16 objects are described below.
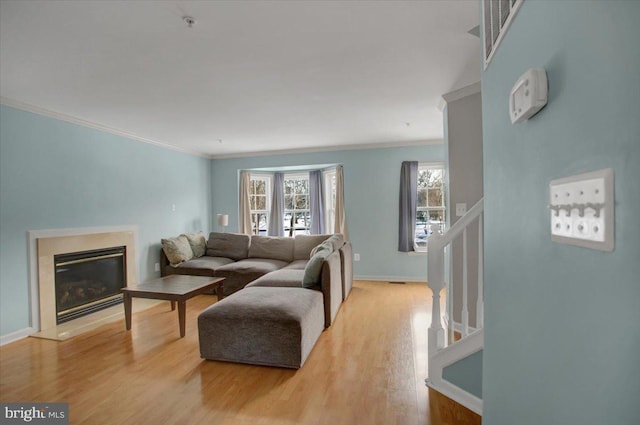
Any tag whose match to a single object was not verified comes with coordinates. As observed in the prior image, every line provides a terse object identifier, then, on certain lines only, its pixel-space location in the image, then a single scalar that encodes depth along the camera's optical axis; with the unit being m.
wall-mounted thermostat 0.70
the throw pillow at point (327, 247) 3.76
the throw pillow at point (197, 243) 5.26
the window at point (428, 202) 5.42
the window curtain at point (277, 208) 6.36
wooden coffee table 3.12
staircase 1.99
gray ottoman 2.50
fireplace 3.28
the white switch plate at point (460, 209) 3.21
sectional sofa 2.53
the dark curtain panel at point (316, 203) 6.08
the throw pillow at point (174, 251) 4.79
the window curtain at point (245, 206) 6.19
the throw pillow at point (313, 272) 3.27
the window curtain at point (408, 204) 5.30
